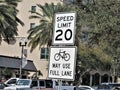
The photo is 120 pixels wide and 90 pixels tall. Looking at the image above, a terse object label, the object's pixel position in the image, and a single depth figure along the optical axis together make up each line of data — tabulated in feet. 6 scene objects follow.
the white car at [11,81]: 143.13
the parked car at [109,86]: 131.49
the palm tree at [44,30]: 190.29
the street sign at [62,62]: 30.30
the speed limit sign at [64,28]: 30.30
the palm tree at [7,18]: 154.81
